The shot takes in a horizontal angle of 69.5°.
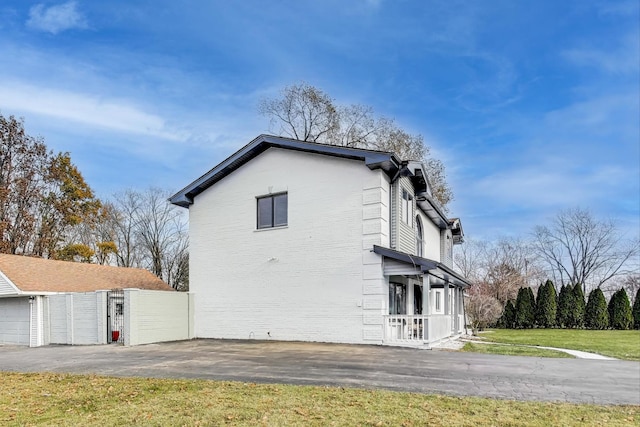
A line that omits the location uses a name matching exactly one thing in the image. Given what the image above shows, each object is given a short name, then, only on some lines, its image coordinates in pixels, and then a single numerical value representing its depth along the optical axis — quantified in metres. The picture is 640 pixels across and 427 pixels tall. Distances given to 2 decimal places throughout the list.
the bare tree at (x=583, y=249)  39.41
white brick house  15.16
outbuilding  16.98
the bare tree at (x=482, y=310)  24.33
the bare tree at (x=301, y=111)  30.38
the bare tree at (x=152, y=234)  37.16
